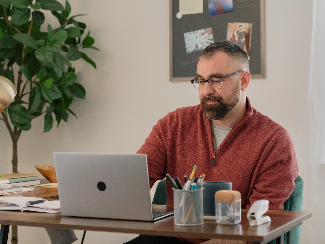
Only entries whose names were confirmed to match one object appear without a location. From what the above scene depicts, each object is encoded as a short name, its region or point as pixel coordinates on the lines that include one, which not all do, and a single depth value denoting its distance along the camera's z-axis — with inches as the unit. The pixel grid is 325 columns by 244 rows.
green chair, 111.8
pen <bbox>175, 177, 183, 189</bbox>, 94.2
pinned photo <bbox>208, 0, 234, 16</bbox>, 163.1
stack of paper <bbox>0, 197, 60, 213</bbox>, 102.2
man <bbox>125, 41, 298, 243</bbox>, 114.6
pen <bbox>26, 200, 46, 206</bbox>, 103.8
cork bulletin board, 159.0
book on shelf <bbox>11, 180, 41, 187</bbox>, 129.4
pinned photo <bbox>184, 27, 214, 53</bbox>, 167.0
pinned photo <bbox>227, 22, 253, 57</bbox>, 159.8
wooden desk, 87.6
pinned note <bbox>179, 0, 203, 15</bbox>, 168.3
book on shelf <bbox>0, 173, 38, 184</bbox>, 128.3
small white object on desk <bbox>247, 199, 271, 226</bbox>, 91.5
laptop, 94.5
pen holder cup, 91.9
